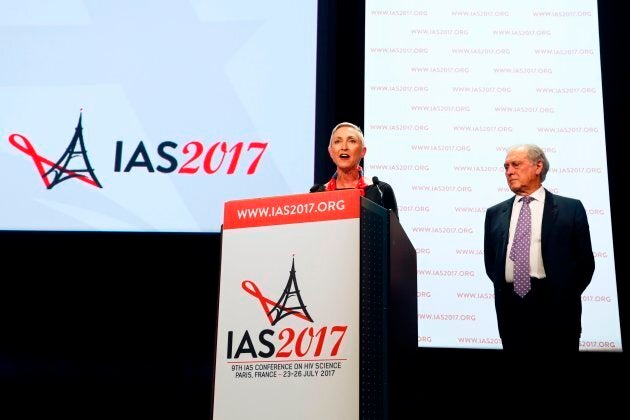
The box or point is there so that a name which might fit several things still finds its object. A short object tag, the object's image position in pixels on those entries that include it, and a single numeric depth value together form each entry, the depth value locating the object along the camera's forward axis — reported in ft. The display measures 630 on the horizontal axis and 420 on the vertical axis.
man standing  12.55
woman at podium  10.66
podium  6.61
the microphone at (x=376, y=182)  9.62
